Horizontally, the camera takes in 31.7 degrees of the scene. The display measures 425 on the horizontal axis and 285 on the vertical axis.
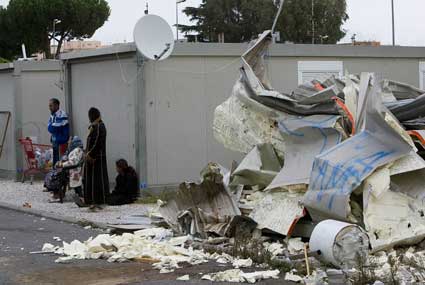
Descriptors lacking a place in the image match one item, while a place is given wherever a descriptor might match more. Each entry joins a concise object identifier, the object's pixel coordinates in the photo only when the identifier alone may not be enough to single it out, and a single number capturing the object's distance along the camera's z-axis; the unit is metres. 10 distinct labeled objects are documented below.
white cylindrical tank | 8.08
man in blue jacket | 16.38
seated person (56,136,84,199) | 14.06
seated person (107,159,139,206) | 14.18
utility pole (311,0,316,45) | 59.47
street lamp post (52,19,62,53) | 52.46
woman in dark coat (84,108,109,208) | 13.63
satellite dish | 13.97
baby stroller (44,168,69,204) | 14.60
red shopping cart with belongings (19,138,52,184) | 17.92
